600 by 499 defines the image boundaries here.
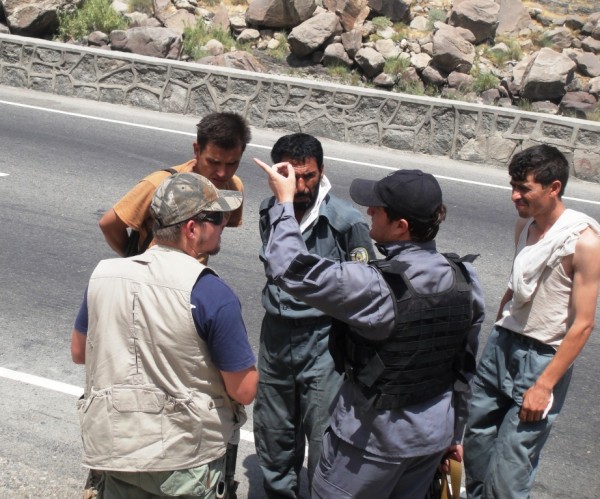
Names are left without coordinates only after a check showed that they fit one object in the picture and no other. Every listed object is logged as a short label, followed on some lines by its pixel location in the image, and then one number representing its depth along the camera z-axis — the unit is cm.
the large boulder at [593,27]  1687
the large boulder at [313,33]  1513
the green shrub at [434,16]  1667
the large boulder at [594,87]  1462
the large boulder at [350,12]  1563
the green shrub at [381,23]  1622
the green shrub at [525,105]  1372
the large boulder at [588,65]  1527
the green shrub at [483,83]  1462
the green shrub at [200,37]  1507
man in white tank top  384
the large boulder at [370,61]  1452
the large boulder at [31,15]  1518
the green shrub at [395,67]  1470
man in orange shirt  416
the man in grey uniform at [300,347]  416
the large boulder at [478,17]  1617
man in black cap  312
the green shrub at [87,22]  1549
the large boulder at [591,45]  1652
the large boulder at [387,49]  1516
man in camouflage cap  302
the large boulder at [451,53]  1486
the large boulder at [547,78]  1380
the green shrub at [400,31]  1590
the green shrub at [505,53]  1594
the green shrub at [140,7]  1675
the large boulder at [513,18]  1742
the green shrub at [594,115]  1320
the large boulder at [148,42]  1433
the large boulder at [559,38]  1694
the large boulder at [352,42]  1504
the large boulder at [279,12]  1575
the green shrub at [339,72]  1468
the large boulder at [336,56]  1494
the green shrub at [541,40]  1694
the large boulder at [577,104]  1349
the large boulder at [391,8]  1661
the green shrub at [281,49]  1569
